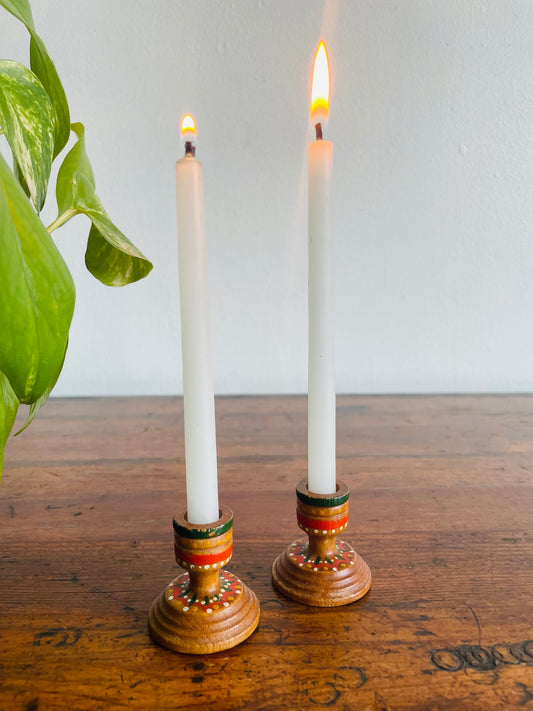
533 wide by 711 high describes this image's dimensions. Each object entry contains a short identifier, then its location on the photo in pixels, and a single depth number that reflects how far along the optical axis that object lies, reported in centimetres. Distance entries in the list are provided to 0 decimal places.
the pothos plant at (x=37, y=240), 21
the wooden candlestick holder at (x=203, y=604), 34
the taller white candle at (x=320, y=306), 38
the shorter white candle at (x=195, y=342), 33
